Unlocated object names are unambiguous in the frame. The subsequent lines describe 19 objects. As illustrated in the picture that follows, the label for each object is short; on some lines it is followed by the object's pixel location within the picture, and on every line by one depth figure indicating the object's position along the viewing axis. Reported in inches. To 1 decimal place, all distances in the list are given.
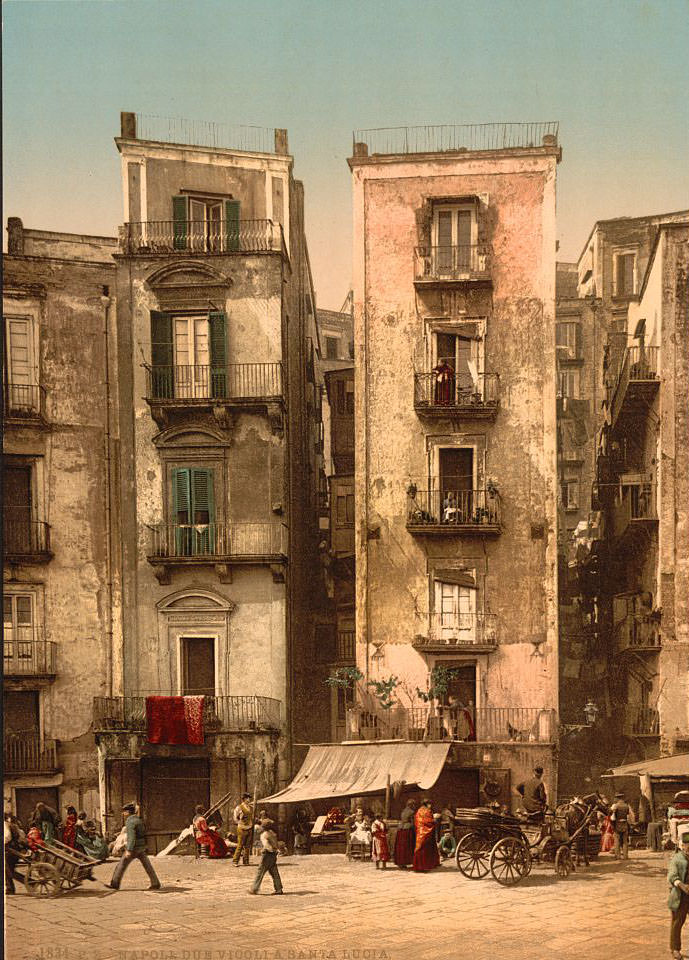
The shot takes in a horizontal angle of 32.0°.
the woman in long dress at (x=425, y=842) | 579.8
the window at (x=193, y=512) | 692.1
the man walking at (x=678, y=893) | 452.1
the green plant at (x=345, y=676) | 674.8
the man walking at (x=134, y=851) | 534.9
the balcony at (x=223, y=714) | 658.2
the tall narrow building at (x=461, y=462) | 685.9
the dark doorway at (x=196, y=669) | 681.6
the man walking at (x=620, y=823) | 587.8
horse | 570.6
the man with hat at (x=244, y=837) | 594.7
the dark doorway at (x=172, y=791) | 676.1
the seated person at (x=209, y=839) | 617.6
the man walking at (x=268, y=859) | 529.0
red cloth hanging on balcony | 672.4
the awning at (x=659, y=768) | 618.5
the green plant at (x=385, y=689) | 681.6
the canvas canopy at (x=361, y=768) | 623.2
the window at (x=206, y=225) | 673.6
